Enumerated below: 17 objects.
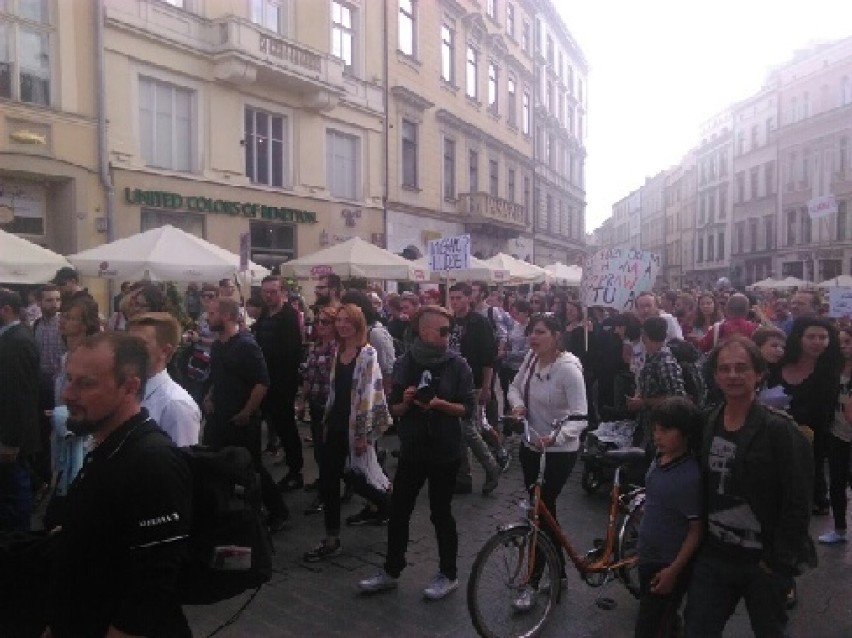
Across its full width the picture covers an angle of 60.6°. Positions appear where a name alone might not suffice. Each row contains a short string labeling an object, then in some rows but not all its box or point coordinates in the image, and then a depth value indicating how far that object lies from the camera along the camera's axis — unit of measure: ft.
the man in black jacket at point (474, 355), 22.72
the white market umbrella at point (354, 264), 44.93
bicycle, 13.03
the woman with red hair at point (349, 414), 16.84
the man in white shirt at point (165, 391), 11.00
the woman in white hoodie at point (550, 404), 14.67
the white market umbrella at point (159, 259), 32.91
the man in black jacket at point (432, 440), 14.82
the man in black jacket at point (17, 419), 16.42
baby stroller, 20.11
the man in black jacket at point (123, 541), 6.82
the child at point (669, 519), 10.07
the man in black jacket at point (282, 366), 22.43
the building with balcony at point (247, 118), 51.03
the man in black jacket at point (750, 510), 9.18
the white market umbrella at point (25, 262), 28.89
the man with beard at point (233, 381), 17.89
